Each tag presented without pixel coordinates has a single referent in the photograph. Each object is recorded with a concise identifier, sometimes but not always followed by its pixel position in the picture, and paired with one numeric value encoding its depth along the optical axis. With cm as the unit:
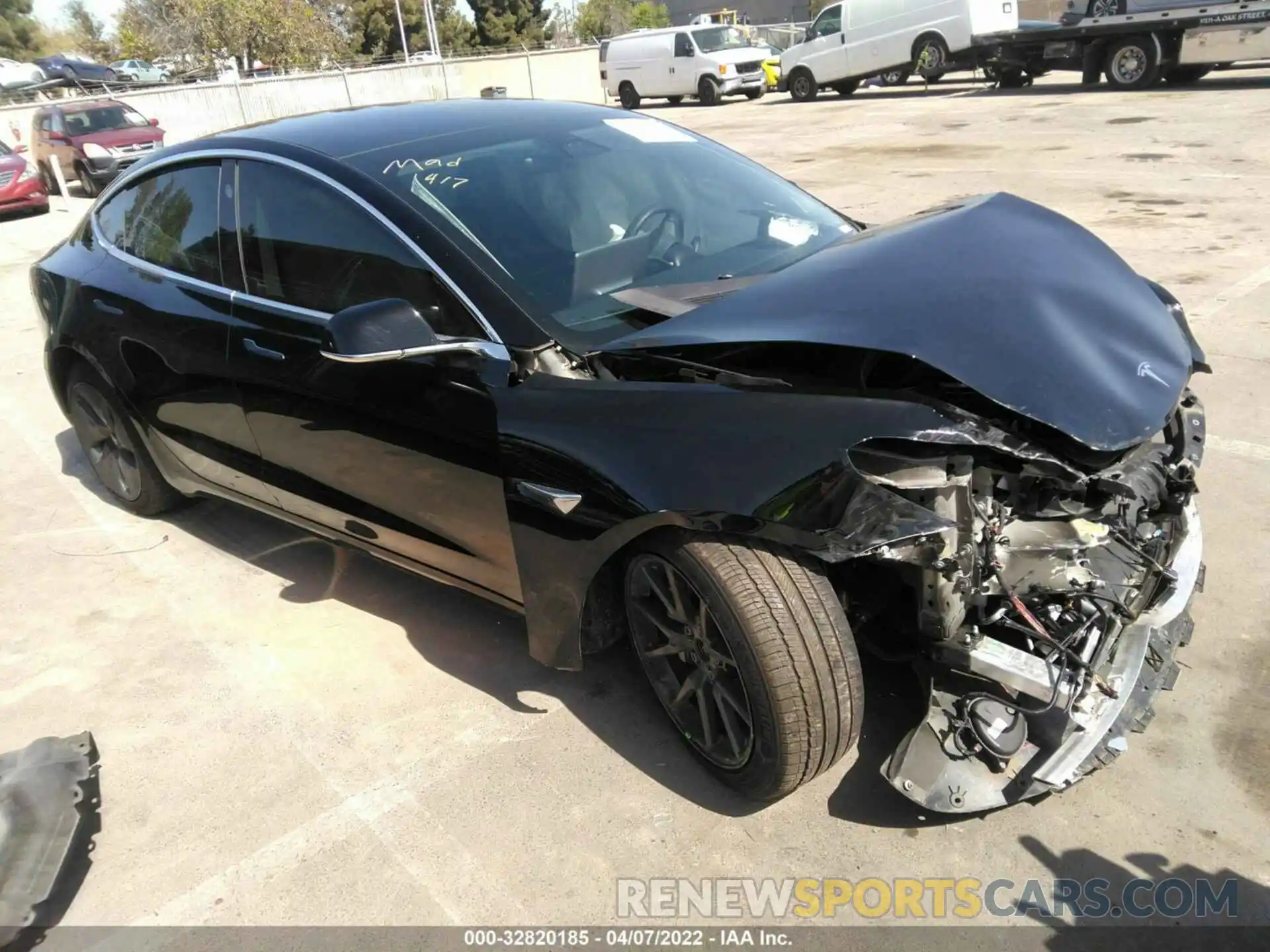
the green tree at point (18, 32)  6300
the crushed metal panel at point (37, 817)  254
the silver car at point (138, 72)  3950
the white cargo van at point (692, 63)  2538
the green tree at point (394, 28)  5128
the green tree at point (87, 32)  6069
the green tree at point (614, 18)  5797
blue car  4059
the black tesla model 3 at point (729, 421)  234
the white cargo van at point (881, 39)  2106
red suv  1744
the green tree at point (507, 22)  5231
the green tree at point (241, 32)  3809
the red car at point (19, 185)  1556
